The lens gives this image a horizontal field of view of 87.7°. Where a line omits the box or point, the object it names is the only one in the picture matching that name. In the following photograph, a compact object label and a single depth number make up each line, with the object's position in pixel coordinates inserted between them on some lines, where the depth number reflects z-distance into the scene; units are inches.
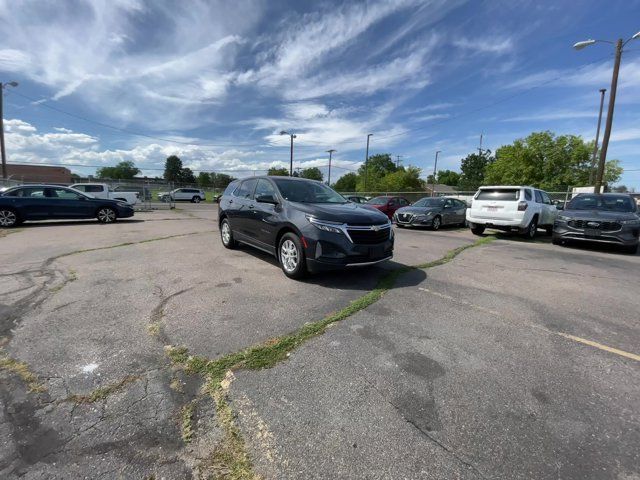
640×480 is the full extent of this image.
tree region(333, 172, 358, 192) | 3873.0
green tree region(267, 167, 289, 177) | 3221.0
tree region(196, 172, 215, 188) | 4425.2
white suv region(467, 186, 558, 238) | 415.8
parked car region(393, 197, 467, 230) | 545.3
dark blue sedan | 452.8
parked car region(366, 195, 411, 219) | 714.8
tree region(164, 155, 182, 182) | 4815.5
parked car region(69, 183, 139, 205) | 801.3
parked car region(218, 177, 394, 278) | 194.5
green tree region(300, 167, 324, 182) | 3706.4
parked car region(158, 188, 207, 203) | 1609.3
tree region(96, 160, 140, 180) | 4505.2
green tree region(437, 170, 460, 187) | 4607.0
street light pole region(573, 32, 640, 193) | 557.0
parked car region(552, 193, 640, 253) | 331.9
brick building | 2367.1
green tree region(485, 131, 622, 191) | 1636.3
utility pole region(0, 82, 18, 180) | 969.9
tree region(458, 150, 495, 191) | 3429.9
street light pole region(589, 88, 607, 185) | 1094.5
